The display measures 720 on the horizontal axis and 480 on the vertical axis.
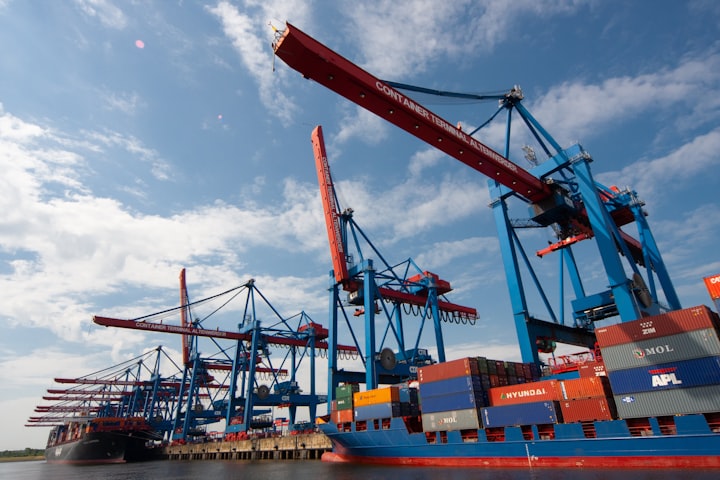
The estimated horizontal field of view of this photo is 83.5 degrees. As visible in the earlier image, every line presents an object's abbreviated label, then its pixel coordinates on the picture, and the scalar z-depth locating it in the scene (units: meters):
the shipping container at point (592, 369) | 22.51
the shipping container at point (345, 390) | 33.06
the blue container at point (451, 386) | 24.23
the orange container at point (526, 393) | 21.38
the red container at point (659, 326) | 17.45
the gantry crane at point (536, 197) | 20.08
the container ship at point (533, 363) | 17.69
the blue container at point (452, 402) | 23.97
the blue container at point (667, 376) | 16.75
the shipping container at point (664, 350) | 17.02
